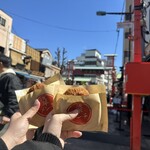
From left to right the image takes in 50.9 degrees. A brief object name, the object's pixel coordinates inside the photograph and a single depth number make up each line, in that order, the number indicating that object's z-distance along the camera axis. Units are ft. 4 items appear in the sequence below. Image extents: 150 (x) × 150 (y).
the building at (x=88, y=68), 117.39
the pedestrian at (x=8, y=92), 6.53
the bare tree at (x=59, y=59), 98.94
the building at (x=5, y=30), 48.03
